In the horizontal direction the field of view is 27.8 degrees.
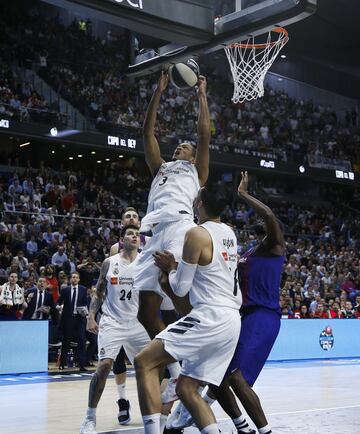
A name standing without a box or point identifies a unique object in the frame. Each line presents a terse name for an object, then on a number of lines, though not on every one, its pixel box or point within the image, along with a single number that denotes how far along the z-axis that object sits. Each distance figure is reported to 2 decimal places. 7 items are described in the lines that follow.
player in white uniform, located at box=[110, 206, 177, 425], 6.32
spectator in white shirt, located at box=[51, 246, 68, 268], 15.62
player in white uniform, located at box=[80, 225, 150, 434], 6.79
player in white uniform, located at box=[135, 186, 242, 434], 4.49
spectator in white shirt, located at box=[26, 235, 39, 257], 15.86
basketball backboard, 7.62
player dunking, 5.56
